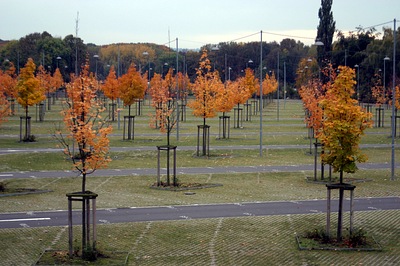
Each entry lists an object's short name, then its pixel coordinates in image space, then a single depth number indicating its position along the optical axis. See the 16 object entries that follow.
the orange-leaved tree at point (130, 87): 63.62
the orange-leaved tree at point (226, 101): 54.88
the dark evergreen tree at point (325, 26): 122.88
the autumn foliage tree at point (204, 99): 44.68
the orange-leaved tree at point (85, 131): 19.72
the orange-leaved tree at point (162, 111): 35.97
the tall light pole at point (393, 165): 33.55
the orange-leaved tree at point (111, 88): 73.12
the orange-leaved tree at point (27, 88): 53.66
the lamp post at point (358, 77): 114.85
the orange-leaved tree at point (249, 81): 83.79
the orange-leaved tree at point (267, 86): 110.00
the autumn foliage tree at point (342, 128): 21.23
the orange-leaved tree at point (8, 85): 79.91
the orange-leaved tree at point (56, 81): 95.36
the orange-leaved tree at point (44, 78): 79.56
